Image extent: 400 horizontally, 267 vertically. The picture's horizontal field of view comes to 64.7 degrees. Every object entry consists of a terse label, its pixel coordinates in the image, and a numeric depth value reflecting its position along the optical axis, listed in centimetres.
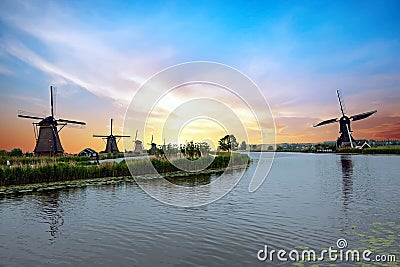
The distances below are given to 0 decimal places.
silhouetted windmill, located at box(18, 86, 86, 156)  4406
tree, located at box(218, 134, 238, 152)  4227
